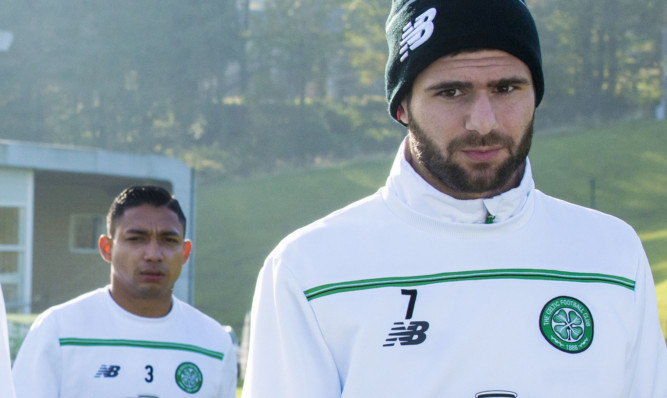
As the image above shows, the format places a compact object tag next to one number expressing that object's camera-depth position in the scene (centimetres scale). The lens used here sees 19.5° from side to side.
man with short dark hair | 981
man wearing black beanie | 483
